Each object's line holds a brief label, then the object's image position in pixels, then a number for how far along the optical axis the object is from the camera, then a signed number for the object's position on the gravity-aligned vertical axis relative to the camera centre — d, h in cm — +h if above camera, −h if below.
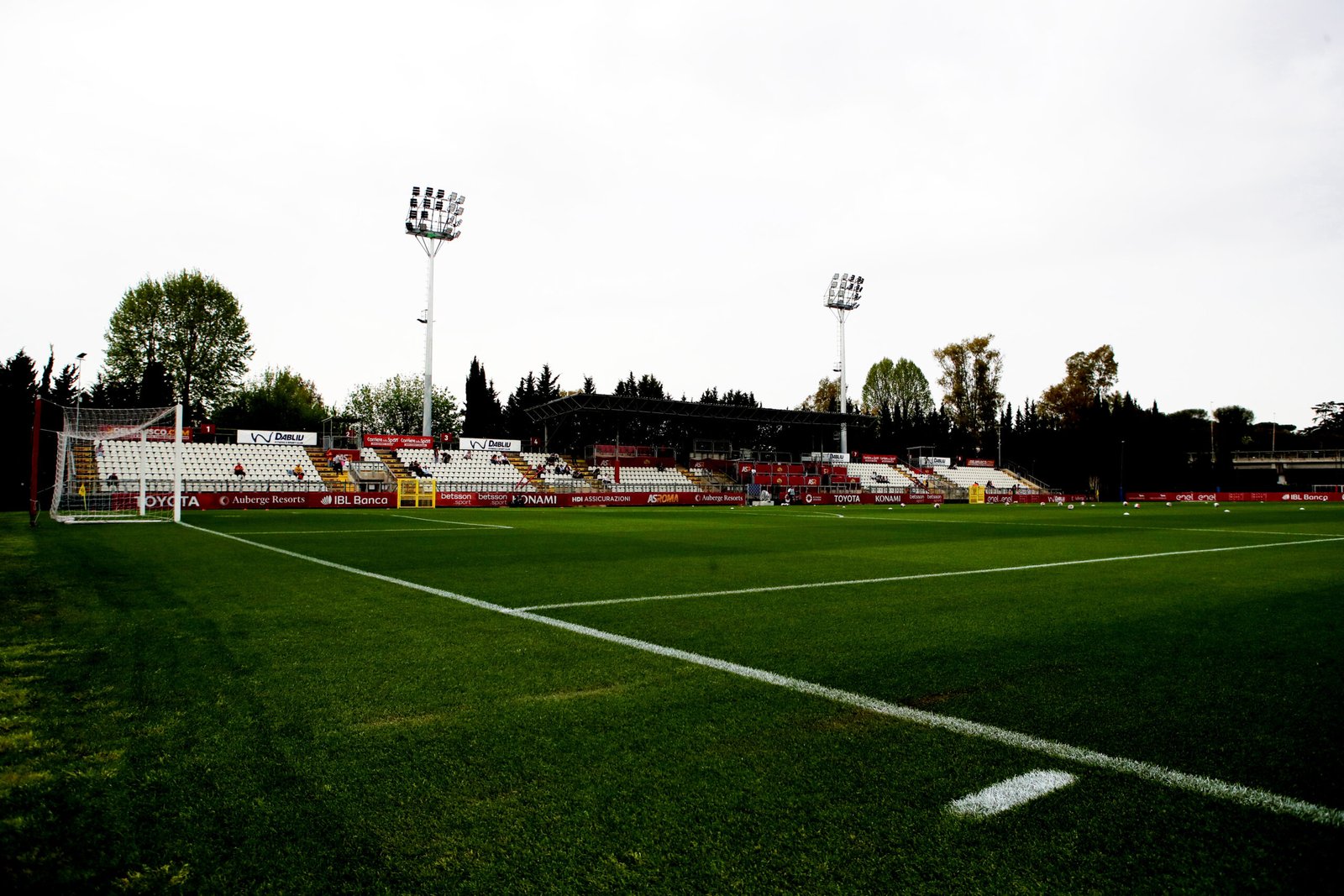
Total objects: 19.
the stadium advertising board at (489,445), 4259 +112
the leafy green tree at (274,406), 6012 +520
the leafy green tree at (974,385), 6788 +724
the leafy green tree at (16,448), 2830 +73
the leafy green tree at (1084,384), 6488 +694
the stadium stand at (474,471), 3781 -35
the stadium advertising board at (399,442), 3916 +123
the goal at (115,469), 1777 -11
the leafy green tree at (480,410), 6812 +506
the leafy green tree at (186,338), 5106 +904
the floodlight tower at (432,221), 4169 +1391
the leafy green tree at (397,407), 7625 +589
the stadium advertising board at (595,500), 3388 -176
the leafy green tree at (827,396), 7519 +689
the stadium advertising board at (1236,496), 5343 -255
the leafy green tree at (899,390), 8006 +803
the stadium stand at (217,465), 3039 +1
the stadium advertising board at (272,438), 3662 +138
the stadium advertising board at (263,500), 2653 -139
